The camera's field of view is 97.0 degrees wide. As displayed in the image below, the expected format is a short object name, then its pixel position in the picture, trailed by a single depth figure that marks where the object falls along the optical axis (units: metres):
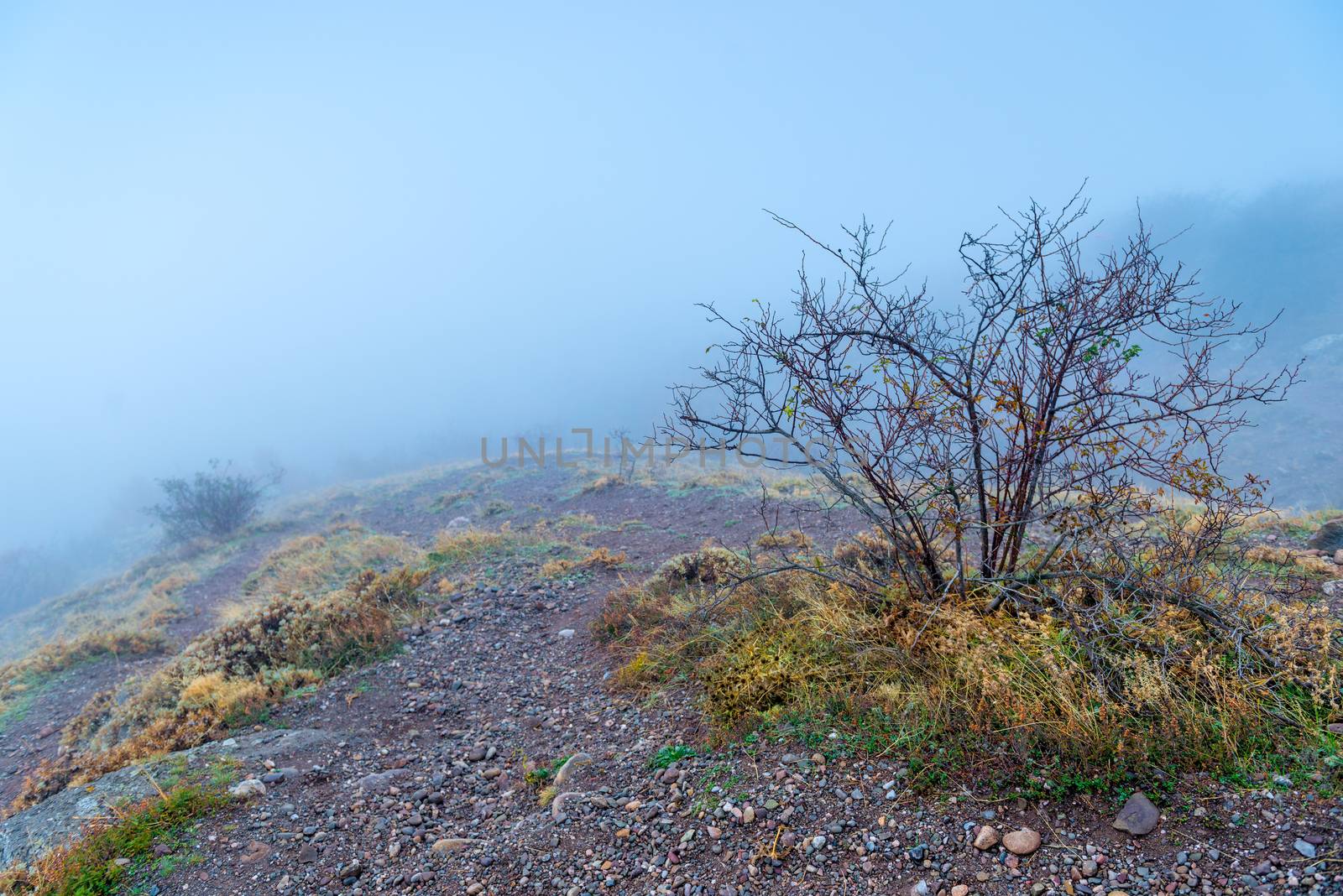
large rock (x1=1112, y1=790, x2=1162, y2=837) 2.50
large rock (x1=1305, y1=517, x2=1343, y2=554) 6.07
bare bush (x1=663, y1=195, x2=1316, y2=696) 3.65
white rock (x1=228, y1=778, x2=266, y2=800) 3.90
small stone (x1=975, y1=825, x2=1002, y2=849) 2.61
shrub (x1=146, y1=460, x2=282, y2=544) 20.66
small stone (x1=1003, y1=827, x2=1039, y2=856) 2.53
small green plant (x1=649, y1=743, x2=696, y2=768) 3.74
